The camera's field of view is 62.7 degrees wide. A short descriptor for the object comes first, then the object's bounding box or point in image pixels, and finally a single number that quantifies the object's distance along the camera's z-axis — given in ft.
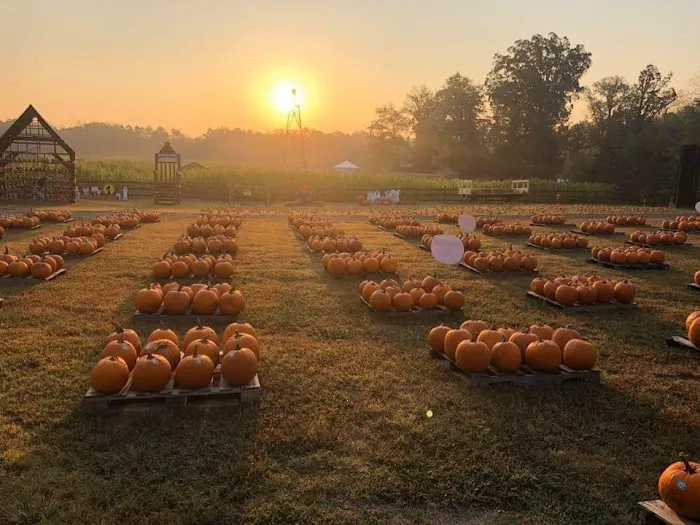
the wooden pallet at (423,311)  29.25
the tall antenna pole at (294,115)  163.14
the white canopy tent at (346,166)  189.82
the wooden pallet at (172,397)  17.28
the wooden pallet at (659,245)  57.98
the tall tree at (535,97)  215.72
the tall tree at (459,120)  234.38
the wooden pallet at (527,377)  19.99
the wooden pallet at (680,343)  24.40
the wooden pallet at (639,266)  45.14
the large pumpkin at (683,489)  11.76
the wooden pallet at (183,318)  27.50
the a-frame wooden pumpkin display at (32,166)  104.06
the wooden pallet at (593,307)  31.12
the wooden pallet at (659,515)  11.82
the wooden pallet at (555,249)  54.13
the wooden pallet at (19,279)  34.99
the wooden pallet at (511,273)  41.29
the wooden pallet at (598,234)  68.08
